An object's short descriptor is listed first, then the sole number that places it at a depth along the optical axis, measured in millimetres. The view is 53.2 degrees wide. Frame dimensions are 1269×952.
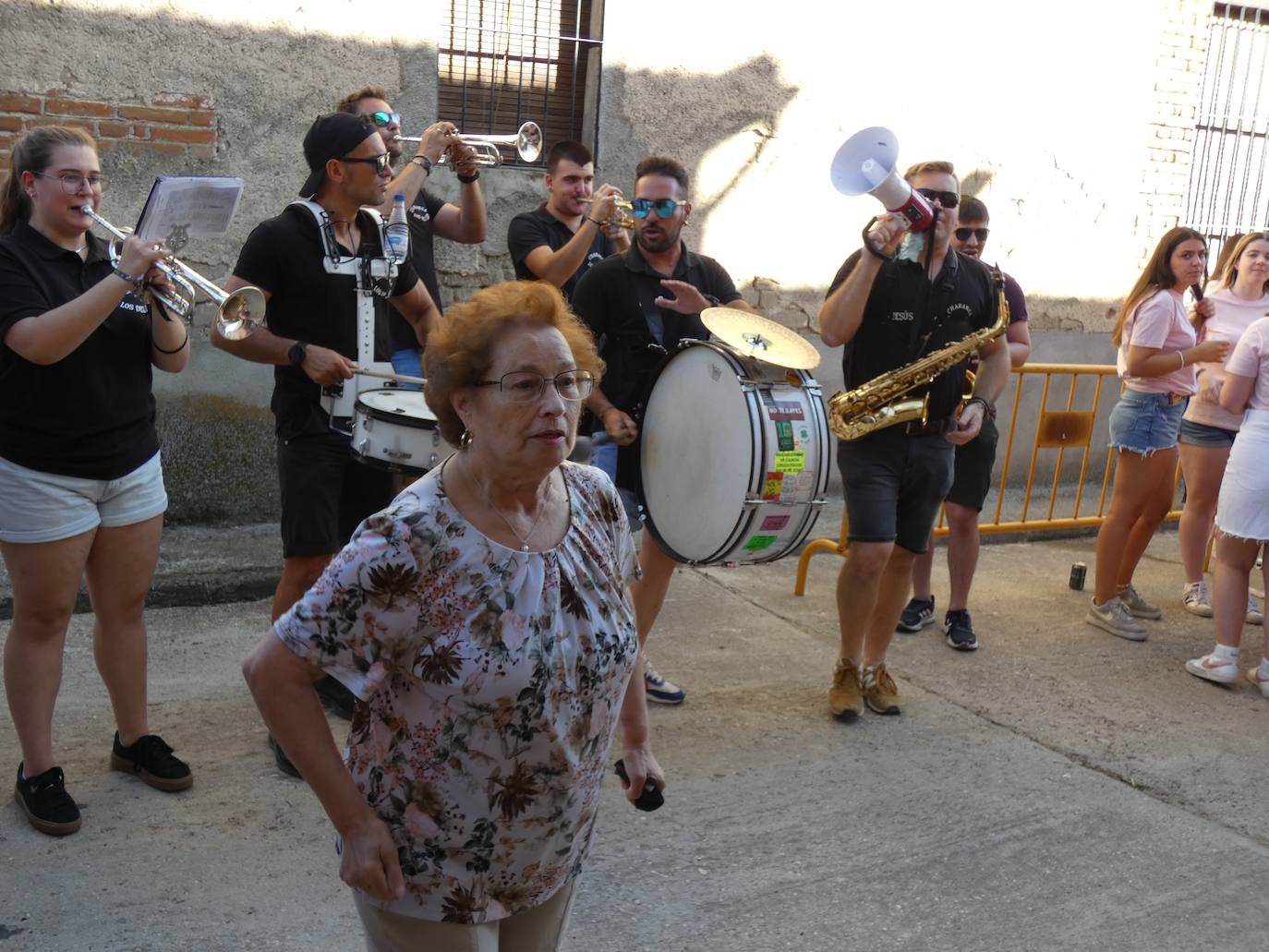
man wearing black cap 3938
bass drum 4105
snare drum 3643
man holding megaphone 4578
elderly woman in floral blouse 1961
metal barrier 7277
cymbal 4148
